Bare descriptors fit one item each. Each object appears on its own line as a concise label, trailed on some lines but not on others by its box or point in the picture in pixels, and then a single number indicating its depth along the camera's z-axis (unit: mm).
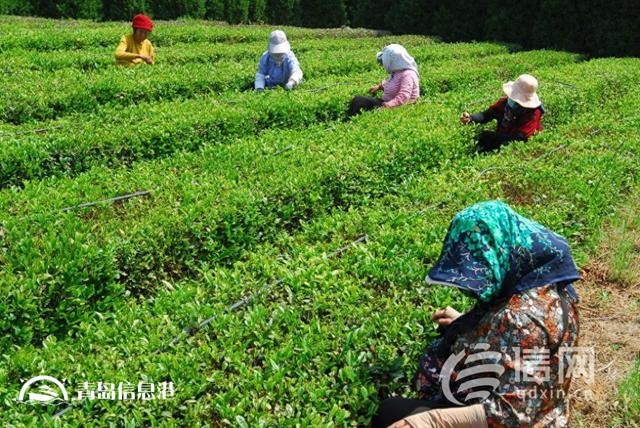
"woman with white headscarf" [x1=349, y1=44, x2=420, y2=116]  9000
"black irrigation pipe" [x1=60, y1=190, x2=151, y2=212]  4980
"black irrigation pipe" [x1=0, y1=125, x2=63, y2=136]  7020
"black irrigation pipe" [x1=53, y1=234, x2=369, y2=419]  2832
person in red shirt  7277
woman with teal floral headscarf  2502
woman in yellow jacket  10688
